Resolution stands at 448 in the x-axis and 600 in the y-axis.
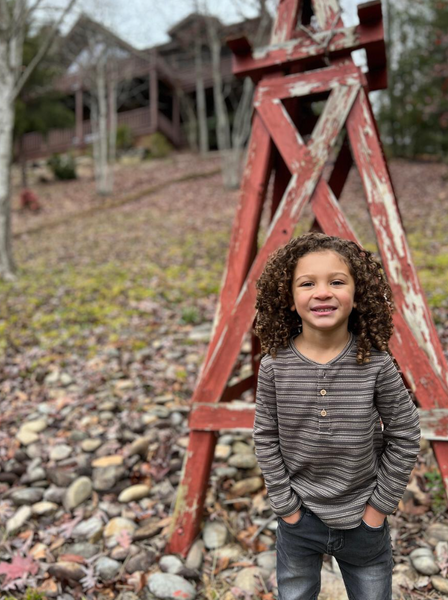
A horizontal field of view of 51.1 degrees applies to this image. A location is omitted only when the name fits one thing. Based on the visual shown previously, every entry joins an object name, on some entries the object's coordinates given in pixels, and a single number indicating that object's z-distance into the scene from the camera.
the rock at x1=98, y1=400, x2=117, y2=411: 4.02
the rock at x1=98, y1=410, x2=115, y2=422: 3.89
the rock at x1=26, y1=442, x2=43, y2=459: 3.50
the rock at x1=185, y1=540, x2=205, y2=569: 2.45
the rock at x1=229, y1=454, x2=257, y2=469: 3.22
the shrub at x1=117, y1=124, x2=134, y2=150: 23.66
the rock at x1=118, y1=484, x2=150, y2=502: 3.01
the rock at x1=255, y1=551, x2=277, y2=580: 2.38
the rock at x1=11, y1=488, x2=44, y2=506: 3.02
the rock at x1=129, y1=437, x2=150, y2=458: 3.40
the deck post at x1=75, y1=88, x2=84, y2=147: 25.09
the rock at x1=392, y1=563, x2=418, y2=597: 2.18
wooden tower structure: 2.19
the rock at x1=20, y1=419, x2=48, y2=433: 3.78
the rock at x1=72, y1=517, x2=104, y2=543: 2.73
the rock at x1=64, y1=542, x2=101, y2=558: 2.60
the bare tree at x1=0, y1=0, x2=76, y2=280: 7.94
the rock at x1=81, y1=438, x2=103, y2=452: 3.53
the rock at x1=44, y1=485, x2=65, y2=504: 3.06
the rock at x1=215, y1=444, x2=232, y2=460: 3.37
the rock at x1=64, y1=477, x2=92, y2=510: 3.00
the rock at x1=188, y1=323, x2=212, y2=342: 5.19
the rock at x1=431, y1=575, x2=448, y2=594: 2.14
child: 1.54
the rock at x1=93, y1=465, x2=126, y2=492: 3.12
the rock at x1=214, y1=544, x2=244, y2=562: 2.51
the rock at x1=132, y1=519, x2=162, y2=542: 2.67
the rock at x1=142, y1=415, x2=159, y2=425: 3.76
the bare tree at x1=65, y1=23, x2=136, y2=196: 16.75
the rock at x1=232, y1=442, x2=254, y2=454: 3.38
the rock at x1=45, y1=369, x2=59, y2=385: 4.60
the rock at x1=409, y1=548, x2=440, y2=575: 2.23
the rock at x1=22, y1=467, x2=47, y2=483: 3.24
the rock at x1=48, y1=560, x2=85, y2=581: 2.41
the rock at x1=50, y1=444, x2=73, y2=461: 3.45
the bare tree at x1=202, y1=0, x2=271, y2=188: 14.95
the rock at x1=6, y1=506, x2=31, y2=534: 2.80
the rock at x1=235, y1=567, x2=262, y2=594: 2.29
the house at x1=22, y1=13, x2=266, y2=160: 24.92
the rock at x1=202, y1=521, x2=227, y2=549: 2.59
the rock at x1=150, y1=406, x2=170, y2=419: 3.85
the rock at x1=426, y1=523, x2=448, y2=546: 2.42
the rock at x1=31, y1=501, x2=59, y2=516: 2.94
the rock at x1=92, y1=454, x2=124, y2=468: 3.29
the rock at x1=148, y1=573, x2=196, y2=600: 2.25
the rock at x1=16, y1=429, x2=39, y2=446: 3.63
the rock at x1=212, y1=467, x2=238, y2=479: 3.17
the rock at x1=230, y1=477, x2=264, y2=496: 2.98
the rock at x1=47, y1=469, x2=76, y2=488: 3.19
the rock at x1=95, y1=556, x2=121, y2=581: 2.43
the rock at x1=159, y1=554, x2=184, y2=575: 2.41
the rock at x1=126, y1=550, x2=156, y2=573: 2.47
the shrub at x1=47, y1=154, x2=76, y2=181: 20.27
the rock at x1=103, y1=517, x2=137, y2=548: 2.69
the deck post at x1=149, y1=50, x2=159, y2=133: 24.59
